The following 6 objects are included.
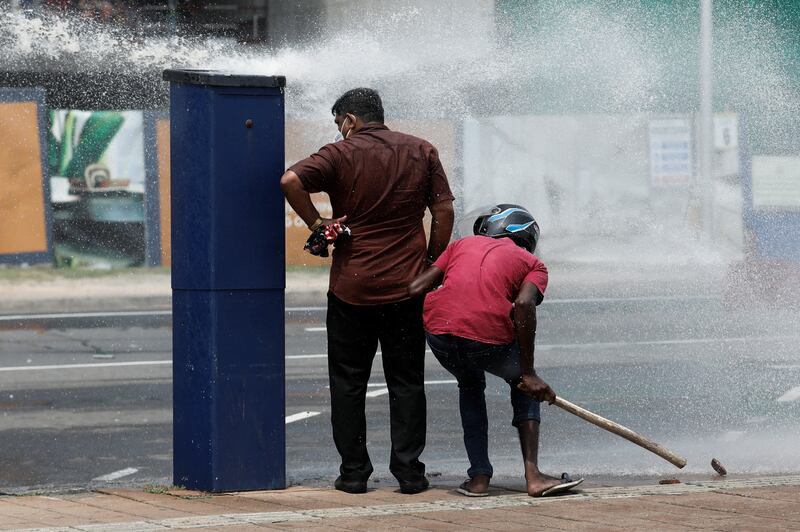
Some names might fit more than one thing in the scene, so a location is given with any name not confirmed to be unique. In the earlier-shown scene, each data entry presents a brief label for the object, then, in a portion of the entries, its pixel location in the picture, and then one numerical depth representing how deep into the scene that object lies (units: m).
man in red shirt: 13.00
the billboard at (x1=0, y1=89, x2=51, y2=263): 42.62
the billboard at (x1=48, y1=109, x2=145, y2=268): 43.12
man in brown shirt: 13.26
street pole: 34.31
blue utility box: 13.04
